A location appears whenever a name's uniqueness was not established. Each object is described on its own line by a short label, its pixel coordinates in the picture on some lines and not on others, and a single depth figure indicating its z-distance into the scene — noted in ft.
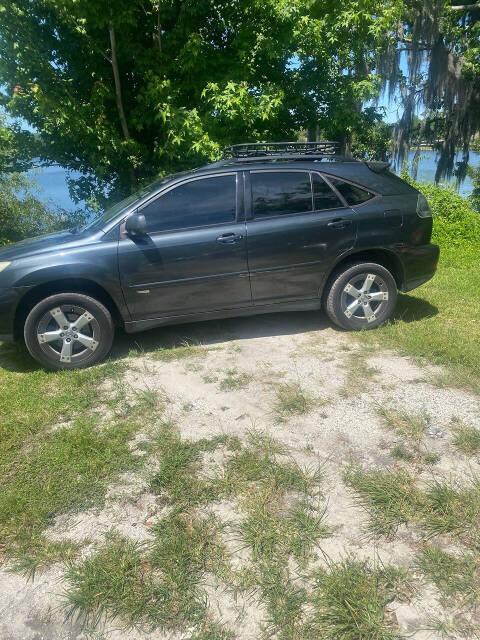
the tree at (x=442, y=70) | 54.39
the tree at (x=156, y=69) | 23.53
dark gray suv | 13.84
